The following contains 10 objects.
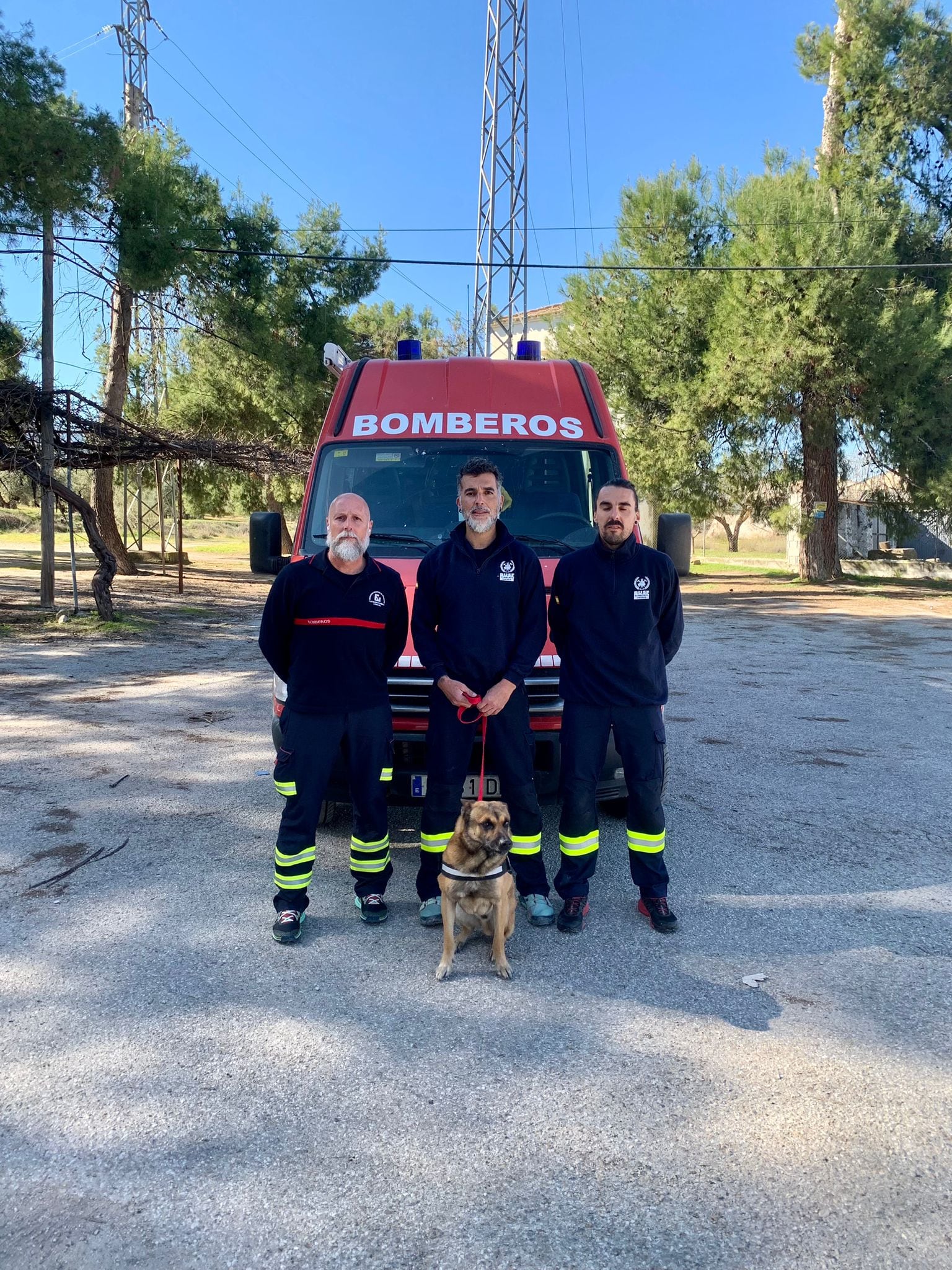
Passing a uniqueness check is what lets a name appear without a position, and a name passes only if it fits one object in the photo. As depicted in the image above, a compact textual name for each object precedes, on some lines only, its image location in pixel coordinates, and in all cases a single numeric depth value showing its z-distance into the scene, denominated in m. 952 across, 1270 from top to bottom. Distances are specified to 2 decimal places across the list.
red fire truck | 5.37
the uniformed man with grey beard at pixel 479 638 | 3.97
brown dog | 3.60
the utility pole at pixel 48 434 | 14.04
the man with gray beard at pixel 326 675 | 3.92
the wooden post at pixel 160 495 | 21.59
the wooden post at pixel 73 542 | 14.07
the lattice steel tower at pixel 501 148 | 22.98
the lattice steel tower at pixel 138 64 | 24.22
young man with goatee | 4.03
